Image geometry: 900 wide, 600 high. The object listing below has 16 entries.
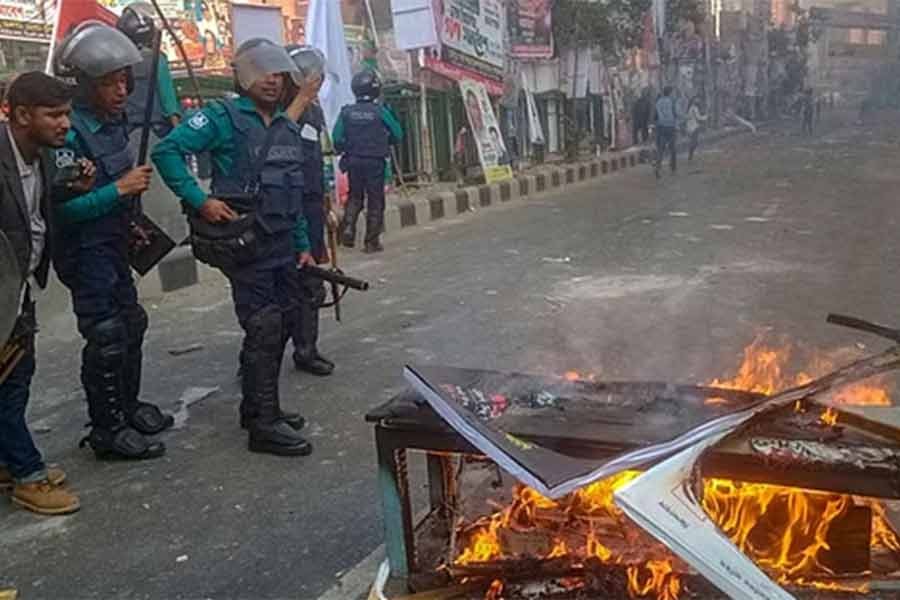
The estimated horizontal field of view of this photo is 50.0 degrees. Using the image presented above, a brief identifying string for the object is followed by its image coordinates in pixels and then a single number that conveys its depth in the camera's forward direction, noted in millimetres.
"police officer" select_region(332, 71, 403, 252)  10141
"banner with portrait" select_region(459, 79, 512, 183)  15633
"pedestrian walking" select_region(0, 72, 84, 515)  3383
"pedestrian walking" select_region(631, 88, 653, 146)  24969
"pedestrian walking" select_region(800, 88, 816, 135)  35000
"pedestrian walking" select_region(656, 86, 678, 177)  18047
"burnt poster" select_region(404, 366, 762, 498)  2365
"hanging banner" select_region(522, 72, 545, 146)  19172
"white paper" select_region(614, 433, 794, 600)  2105
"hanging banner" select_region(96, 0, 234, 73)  11491
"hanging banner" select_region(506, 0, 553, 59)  18688
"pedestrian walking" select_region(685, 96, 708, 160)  21953
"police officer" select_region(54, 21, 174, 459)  3828
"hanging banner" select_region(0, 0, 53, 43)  9430
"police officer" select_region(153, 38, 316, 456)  4000
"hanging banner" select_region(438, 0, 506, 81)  14984
